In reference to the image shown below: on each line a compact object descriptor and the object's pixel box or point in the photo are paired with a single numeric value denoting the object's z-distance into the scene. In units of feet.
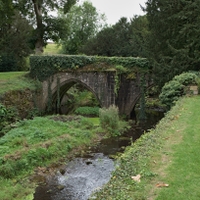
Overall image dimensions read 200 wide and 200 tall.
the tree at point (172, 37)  47.57
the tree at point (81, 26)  122.83
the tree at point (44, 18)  80.02
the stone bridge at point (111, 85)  62.08
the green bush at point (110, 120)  49.39
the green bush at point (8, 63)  87.71
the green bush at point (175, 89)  39.63
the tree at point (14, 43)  89.27
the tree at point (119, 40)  95.46
